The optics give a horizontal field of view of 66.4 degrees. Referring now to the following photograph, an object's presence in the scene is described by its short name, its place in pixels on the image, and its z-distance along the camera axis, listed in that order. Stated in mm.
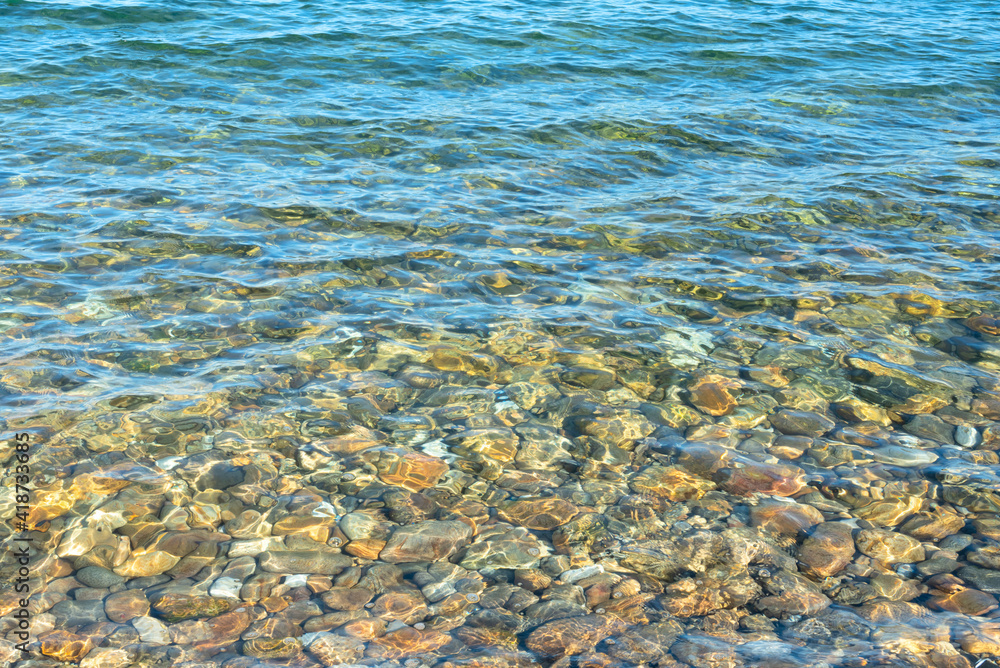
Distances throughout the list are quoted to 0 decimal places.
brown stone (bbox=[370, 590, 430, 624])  3971
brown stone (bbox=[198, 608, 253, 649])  3787
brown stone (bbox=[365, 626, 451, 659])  3732
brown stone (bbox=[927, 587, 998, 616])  4023
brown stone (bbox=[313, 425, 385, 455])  5184
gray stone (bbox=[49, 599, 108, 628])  3873
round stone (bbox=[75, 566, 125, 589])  4129
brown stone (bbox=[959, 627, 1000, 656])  3697
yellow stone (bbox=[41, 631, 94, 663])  3682
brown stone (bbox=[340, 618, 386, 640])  3840
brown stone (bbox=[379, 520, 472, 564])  4402
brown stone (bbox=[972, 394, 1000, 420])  5645
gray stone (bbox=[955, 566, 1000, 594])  4172
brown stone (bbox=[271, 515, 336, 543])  4520
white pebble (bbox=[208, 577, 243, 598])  4078
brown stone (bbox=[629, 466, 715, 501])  4895
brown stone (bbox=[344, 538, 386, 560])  4395
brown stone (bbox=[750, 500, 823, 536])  4625
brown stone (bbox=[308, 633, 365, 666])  3693
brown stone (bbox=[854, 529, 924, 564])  4418
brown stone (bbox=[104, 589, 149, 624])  3920
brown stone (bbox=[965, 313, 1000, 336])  6699
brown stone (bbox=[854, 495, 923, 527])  4707
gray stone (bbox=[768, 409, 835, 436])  5488
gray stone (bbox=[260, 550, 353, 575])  4262
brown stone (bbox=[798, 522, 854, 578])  4348
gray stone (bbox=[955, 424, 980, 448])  5367
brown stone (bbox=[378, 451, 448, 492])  4957
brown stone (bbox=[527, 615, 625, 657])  3773
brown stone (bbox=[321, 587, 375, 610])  4035
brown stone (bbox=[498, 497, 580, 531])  4672
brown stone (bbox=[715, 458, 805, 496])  4926
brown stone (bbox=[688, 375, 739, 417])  5711
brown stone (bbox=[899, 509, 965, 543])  4590
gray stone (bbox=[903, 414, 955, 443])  5455
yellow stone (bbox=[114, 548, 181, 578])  4223
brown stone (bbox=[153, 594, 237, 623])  3939
